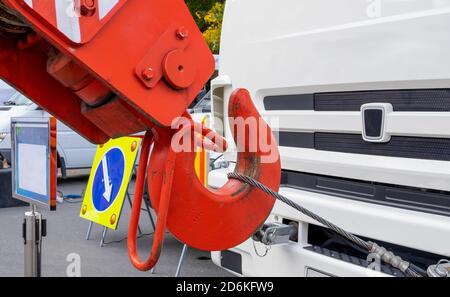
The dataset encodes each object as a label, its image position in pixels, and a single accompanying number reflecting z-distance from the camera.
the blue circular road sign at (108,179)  5.99
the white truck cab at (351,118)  2.30
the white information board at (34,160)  3.03
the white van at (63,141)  10.09
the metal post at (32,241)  3.09
